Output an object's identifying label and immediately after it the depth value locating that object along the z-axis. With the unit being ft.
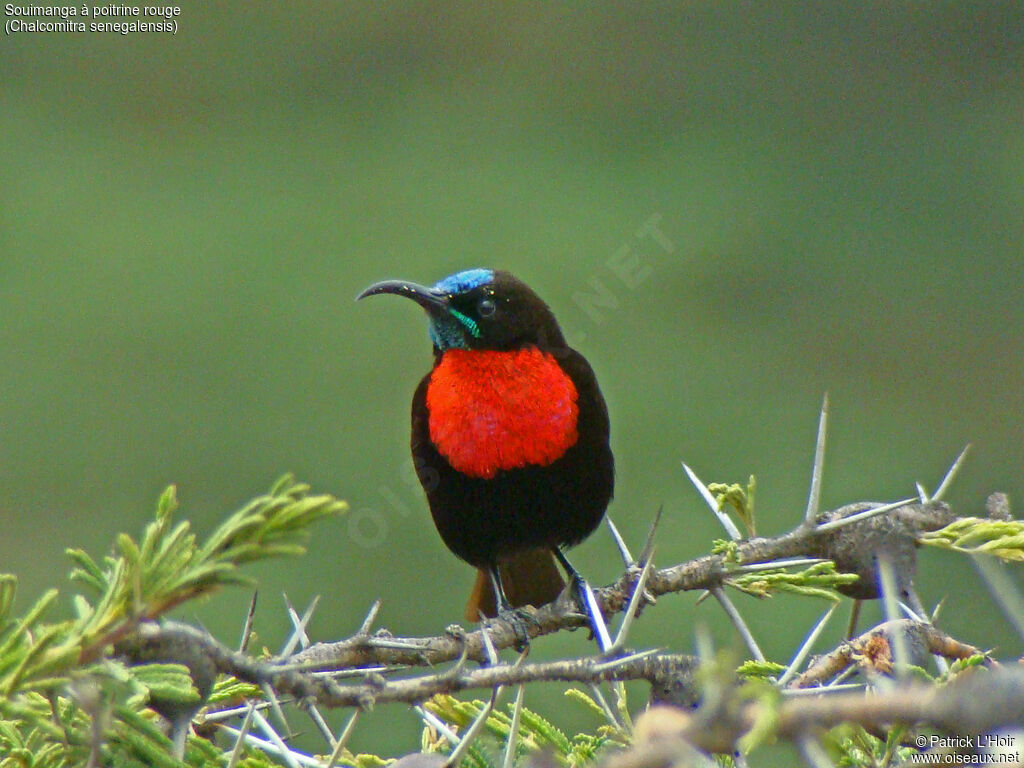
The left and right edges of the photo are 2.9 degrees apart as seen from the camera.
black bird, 16.15
